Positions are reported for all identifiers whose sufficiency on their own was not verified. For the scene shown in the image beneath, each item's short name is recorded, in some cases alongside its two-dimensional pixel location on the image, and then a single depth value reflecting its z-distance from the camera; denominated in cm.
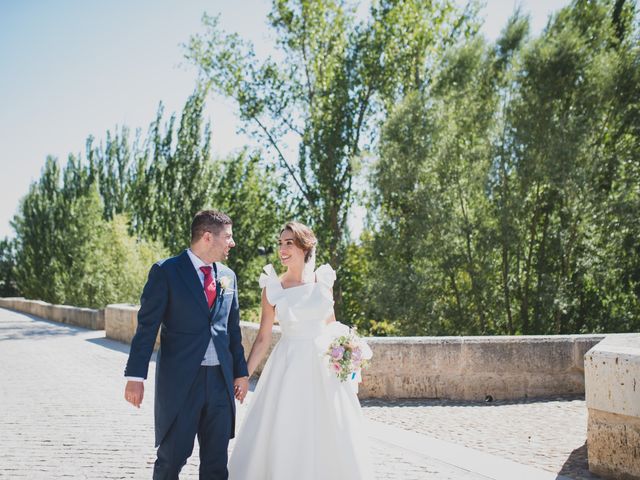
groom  345
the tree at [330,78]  2425
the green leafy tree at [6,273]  5712
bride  384
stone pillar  446
